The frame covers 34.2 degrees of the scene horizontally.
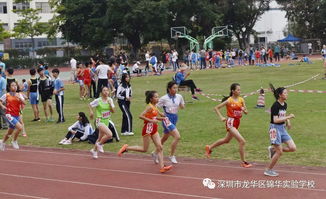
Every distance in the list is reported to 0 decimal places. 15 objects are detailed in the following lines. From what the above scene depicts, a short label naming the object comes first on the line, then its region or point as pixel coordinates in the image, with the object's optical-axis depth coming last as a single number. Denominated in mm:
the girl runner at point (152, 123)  10336
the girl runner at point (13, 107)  13367
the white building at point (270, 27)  88062
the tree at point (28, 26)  66688
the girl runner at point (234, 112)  10391
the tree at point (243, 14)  68625
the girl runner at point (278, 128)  9422
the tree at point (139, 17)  57562
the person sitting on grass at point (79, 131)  14188
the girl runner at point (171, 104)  11047
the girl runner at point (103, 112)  11859
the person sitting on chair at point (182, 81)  21297
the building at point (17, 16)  78312
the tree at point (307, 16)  68250
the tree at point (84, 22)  60406
